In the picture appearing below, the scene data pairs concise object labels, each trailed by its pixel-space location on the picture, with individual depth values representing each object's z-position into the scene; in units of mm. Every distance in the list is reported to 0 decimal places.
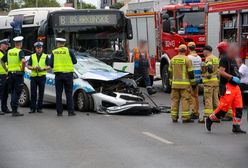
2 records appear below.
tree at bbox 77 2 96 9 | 114706
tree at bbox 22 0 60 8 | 101312
